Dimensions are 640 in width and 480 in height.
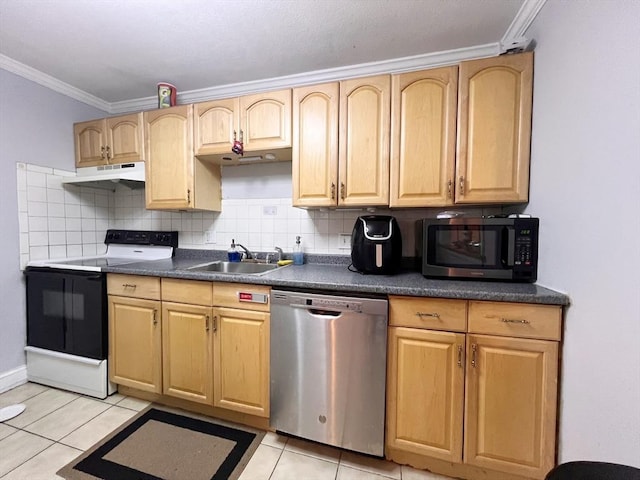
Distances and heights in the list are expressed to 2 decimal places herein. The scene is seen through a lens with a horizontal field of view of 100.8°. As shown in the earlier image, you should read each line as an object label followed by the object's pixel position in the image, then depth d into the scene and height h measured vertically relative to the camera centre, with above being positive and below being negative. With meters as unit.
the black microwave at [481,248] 1.29 -0.09
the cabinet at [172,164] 1.96 +0.49
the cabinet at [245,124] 1.75 +0.72
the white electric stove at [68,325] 1.77 -0.69
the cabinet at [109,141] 2.08 +0.71
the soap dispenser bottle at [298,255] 1.99 -0.19
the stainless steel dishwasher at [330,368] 1.28 -0.70
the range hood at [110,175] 2.04 +0.42
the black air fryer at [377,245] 1.51 -0.09
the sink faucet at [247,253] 2.18 -0.20
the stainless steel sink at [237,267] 2.02 -0.30
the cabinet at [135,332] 1.68 -0.68
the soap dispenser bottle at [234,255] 2.16 -0.22
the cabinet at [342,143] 1.58 +0.53
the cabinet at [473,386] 1.12 -0.70
